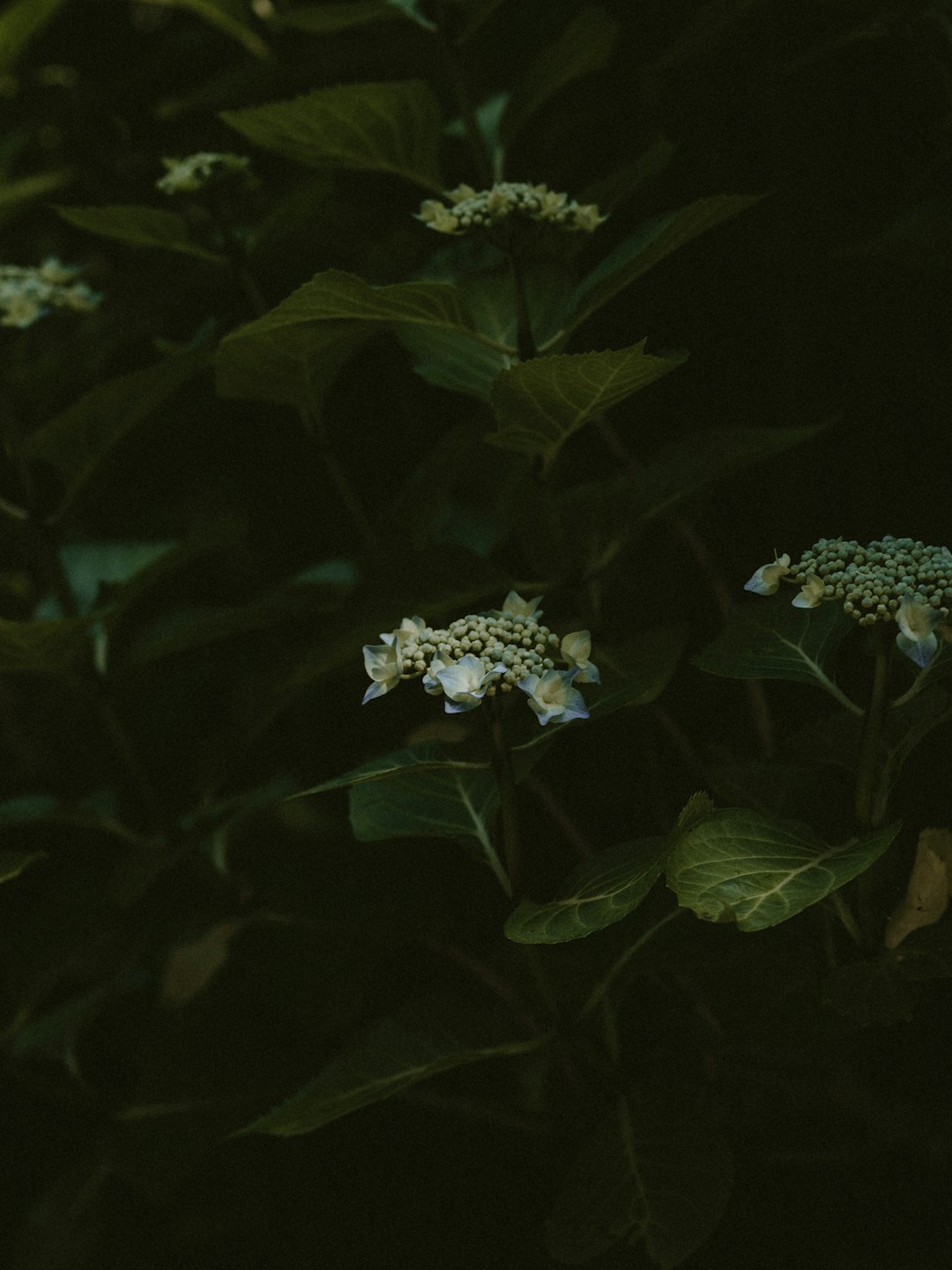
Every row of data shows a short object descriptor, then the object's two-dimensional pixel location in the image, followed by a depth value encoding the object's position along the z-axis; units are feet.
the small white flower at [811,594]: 2.06
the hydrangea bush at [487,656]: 2.39
